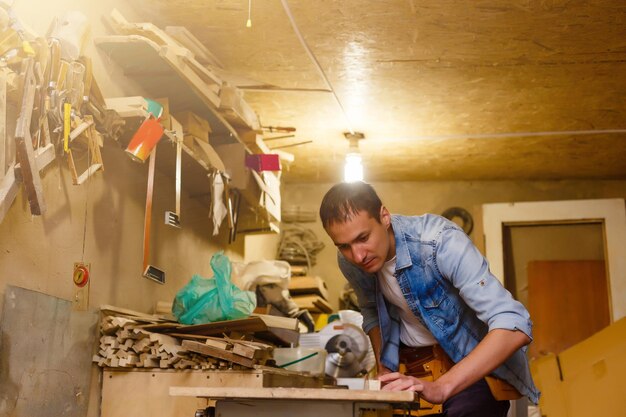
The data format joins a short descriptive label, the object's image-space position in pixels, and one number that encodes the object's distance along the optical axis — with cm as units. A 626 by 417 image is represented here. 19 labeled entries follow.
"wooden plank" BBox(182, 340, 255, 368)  273
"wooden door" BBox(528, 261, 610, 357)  535
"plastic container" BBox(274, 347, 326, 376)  361
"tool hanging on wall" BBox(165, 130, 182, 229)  285
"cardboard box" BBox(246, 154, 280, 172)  385
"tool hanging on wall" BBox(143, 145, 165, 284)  264
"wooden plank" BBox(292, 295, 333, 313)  517
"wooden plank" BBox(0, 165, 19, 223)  199
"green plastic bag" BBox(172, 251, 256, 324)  305
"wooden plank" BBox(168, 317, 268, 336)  292
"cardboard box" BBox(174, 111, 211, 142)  326
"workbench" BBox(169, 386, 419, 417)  173
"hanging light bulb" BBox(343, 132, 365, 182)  466
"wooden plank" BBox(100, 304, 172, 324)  277
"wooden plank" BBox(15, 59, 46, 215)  203
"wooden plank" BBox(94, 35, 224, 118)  282
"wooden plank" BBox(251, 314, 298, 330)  345
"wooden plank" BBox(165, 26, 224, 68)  318
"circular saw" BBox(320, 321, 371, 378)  413
